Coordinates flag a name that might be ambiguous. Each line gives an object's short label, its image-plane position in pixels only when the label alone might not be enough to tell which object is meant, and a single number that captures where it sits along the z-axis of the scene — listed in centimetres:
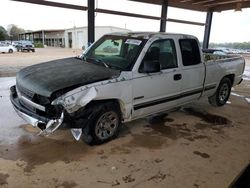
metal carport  779
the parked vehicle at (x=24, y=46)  3052
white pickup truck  309
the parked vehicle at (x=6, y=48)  2627
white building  2692
